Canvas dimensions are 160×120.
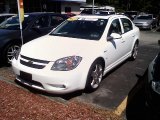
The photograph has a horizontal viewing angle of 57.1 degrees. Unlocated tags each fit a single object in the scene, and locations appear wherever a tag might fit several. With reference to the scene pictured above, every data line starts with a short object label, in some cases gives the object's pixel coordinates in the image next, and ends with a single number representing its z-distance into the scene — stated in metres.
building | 17.06
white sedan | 2.88
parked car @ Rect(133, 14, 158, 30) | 14.34
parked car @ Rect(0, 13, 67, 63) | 4.37
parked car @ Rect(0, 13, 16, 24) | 6.81
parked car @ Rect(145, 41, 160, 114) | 2.31
